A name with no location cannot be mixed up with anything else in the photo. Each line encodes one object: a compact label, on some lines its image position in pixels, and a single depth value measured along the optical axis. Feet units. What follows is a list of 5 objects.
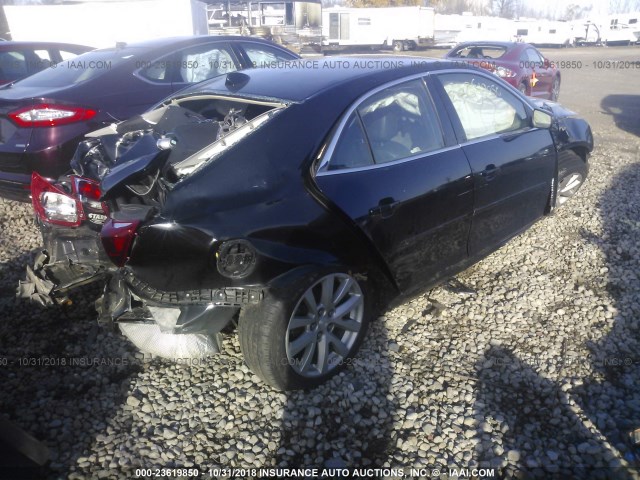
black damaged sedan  7.70
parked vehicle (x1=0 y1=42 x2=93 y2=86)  23.70
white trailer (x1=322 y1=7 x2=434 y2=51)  102.27
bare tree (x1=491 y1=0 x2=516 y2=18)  286.25
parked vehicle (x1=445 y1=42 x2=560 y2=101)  34.35
